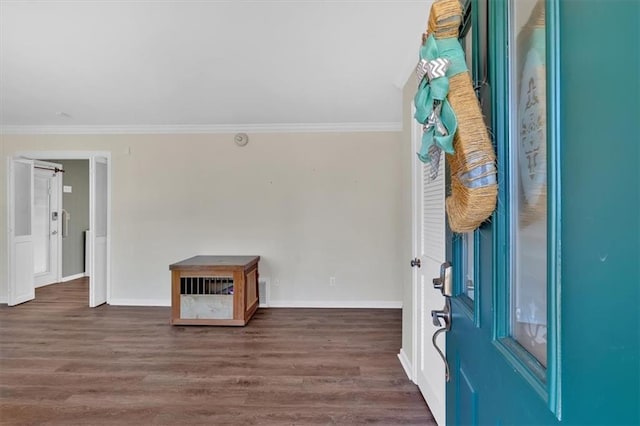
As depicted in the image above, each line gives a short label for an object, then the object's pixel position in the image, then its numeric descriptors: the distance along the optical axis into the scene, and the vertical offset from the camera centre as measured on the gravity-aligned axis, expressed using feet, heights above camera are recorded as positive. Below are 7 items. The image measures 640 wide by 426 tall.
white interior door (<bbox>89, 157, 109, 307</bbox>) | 13.58 -0.74
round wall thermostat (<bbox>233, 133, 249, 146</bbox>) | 13.67 +3.08
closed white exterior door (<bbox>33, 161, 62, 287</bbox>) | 17.15 -0.60
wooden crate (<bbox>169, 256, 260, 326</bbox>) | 11.44 -2.87
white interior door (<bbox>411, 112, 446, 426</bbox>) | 6.12 -1.24
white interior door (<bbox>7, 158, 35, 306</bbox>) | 14.01 -0.87
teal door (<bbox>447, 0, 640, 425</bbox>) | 1.20 -0.03
